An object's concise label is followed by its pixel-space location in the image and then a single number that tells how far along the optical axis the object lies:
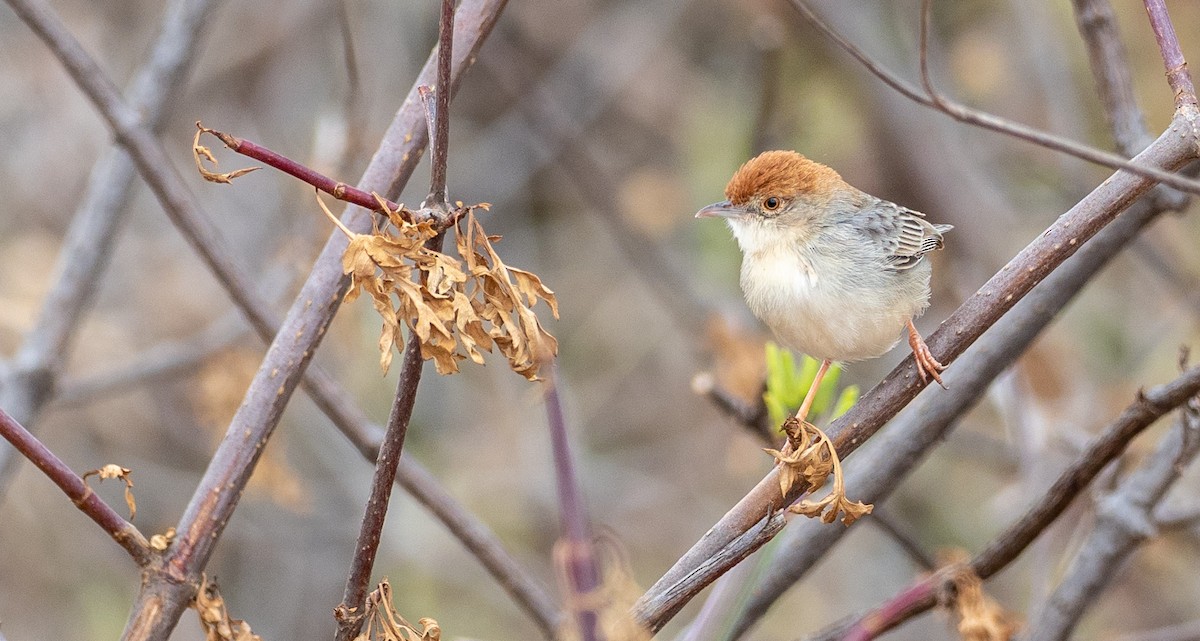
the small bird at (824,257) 4.78
